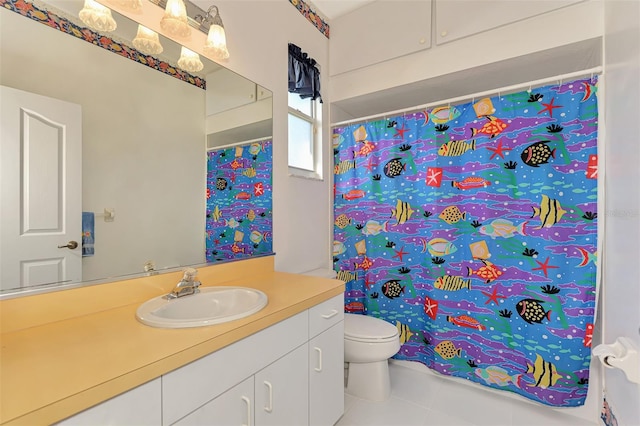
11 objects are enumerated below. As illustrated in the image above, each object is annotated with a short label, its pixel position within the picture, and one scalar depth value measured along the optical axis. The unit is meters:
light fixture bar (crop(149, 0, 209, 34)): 1.33
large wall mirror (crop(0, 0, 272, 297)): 0.87
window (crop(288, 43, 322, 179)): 2.00
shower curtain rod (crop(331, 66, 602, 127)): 1.45
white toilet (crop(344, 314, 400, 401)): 1.67
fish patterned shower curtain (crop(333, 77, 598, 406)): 1.49
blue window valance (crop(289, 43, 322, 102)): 1.97
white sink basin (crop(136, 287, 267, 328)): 0.89
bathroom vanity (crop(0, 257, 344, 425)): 0.60
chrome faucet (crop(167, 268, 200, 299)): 1.14
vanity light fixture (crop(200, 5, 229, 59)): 1.36
